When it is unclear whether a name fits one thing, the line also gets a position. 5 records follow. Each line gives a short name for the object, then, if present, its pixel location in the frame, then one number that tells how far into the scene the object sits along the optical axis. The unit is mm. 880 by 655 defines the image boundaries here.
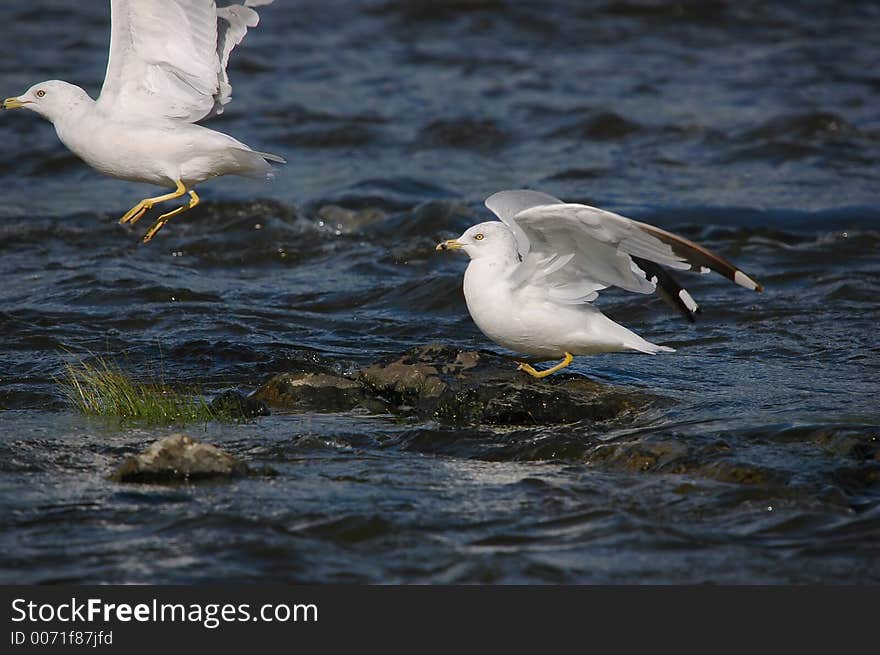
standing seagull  15305
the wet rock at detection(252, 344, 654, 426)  15023
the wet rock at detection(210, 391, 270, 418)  14984
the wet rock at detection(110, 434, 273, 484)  12484
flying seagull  16875
